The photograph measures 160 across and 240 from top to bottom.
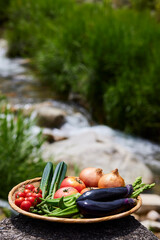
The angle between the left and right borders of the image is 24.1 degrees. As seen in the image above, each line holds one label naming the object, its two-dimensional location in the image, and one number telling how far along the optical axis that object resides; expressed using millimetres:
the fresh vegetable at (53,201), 1970
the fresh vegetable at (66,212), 1883
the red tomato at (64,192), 2062
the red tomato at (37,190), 2090
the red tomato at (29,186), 2143
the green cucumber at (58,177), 2174
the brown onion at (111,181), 2082
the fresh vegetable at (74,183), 2148
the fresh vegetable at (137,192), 2088
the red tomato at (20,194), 2043
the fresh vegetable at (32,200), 1988
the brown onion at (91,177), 2203
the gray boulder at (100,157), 4762
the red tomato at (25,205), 1959
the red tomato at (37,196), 2023
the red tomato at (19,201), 1986
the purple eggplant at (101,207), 1876
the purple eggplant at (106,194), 1950
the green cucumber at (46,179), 2146
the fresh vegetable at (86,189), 2084
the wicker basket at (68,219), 1815
